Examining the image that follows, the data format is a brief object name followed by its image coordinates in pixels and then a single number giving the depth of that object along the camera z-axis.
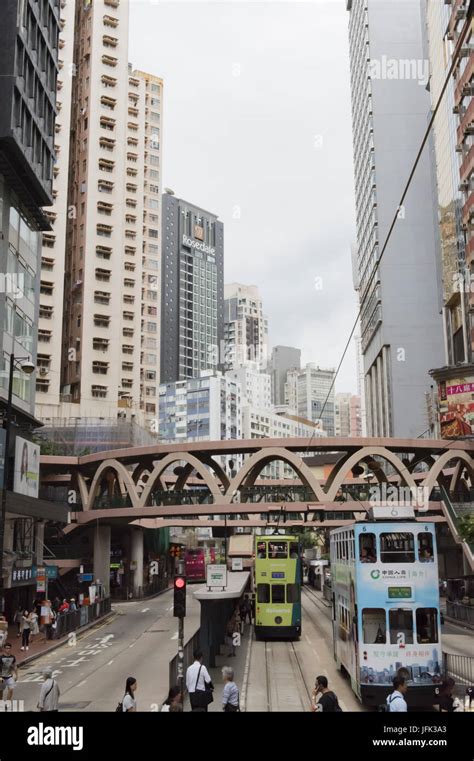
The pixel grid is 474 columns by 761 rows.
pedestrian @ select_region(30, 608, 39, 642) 32.41
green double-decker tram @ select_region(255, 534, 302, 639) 31.70
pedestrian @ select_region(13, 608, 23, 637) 38.78
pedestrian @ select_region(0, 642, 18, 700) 19.44
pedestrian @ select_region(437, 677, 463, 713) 14.79
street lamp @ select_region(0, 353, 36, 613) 23.50
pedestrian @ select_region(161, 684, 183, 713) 13.34
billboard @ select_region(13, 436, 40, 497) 38.44
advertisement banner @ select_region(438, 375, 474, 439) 59.53
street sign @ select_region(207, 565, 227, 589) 25.10
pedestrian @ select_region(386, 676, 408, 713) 12.30
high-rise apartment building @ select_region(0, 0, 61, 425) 38.00
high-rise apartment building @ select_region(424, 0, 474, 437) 61.25
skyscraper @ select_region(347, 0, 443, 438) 109.75
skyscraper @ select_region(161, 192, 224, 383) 182.12
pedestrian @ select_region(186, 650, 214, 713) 14.98
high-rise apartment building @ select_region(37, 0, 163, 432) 77.69
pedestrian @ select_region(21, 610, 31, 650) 30.58
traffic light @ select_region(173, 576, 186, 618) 18.17
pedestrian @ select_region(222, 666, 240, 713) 14.44
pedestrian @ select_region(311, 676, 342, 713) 13.21
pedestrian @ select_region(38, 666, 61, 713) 14.34
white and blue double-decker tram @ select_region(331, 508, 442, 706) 18.19
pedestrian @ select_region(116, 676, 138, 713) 13.81
